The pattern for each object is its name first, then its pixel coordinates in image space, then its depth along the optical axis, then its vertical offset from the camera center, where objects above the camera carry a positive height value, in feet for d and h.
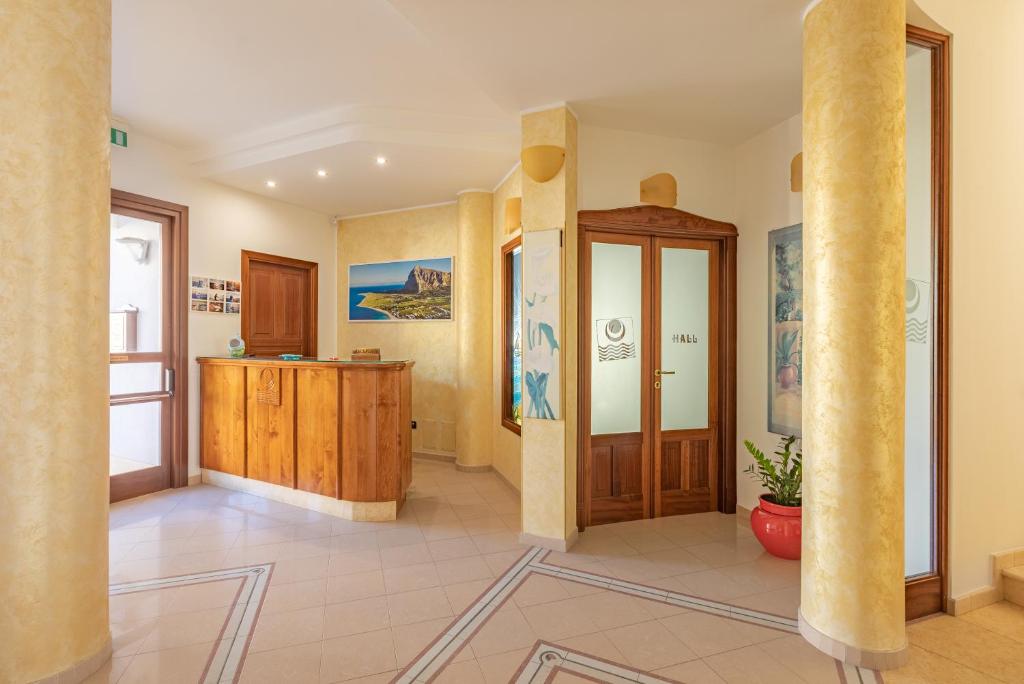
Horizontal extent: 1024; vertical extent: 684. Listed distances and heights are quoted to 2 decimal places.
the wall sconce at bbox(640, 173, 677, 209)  12.38 +3.81
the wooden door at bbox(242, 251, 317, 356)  17.61 +1.36
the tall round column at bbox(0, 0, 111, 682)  5.96 +0.09
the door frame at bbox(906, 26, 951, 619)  8.03 +0.26
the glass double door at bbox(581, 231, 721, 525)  12.34 -0.95
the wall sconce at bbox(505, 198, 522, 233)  14.53 +3.83
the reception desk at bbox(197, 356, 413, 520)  12.48 -2.48
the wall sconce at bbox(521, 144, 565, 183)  10.71 +3.95
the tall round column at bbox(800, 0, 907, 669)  6.85 +0.12
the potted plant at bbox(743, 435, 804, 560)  10.19 -3.63
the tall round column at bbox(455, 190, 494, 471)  17.17 +0.25
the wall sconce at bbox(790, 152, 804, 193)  11.05 +3.77
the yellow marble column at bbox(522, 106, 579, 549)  10.83 -1.41
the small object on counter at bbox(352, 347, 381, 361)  13.97 -0.36
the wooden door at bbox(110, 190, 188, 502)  14.23 -0.09
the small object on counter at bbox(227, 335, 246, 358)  15.93 -0.21
